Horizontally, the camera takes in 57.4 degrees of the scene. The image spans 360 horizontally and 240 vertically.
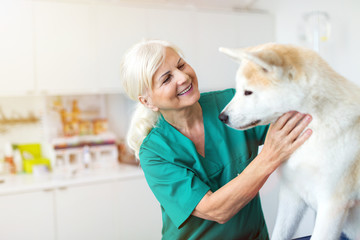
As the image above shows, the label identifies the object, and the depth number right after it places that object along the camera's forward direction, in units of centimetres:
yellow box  195
